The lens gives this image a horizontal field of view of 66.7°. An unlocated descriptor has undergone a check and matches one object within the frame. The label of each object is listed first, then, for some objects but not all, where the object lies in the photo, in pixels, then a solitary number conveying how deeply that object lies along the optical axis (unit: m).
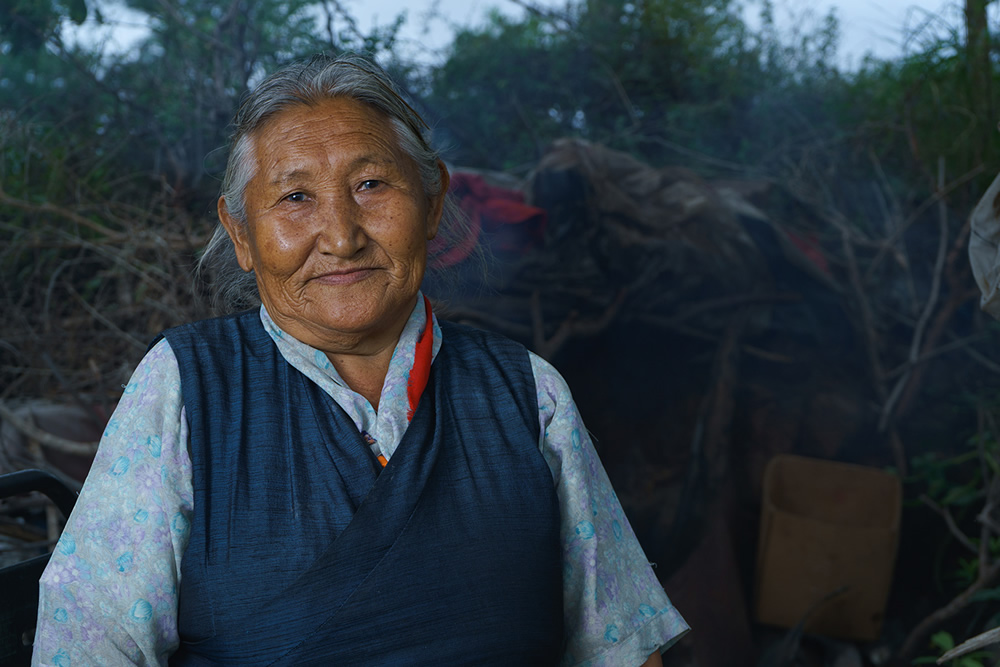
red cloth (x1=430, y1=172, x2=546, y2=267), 3.48
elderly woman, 1.18
